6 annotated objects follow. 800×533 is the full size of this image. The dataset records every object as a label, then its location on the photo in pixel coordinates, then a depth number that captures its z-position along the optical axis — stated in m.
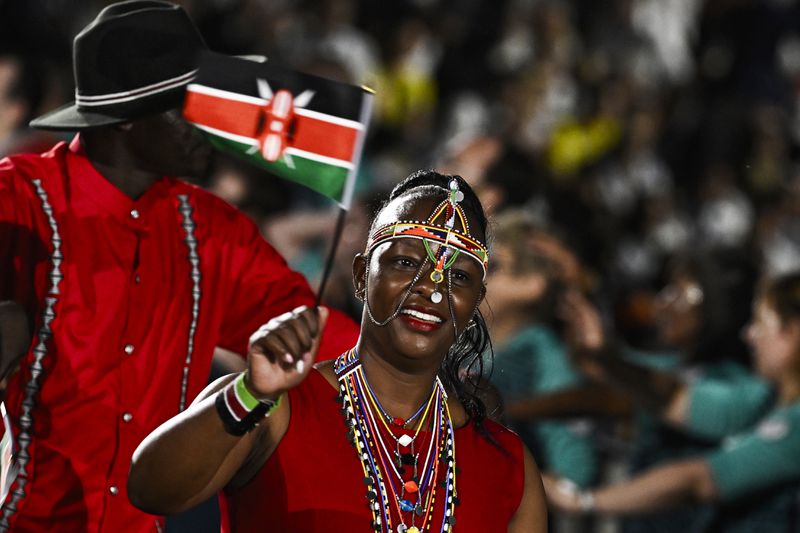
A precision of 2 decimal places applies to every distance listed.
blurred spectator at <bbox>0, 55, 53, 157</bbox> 11.40
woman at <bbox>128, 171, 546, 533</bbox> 4.91
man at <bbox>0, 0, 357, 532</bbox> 6.15
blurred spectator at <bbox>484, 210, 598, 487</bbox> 10.69
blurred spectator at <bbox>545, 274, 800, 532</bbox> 9.53
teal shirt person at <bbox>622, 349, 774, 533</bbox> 10.33
